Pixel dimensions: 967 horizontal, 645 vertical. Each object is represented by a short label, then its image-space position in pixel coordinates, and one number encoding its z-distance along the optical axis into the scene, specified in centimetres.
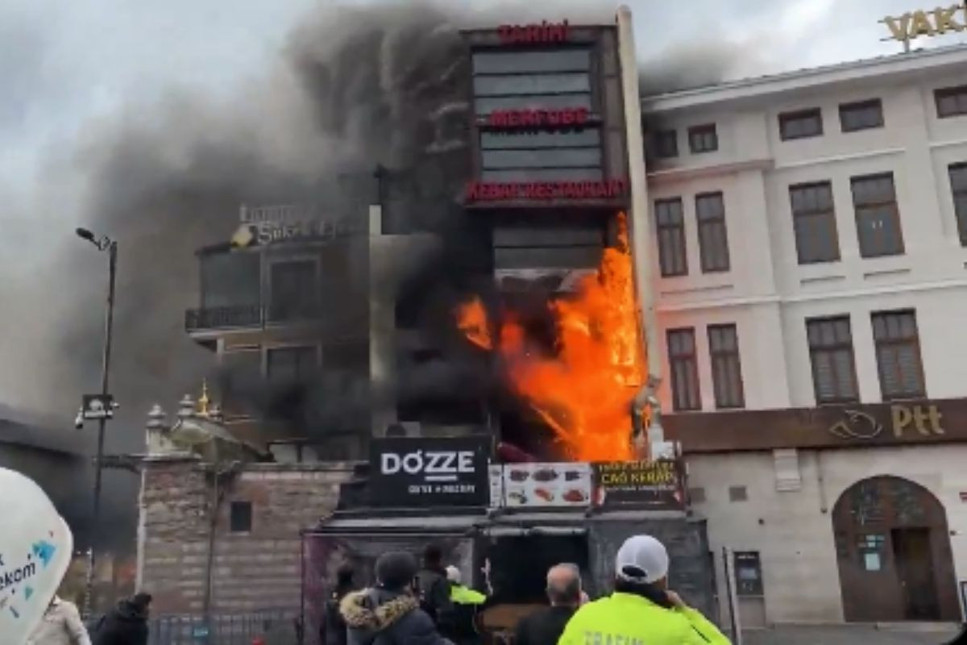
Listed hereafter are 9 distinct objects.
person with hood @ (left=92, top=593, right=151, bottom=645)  576
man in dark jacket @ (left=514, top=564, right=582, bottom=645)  451
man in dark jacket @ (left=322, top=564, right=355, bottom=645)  774
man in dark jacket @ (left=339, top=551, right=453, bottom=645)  411
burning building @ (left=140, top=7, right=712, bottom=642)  1717
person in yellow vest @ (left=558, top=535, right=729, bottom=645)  297
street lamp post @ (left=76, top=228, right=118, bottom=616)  1772
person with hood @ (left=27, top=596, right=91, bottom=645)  487
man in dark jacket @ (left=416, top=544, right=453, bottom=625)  690
